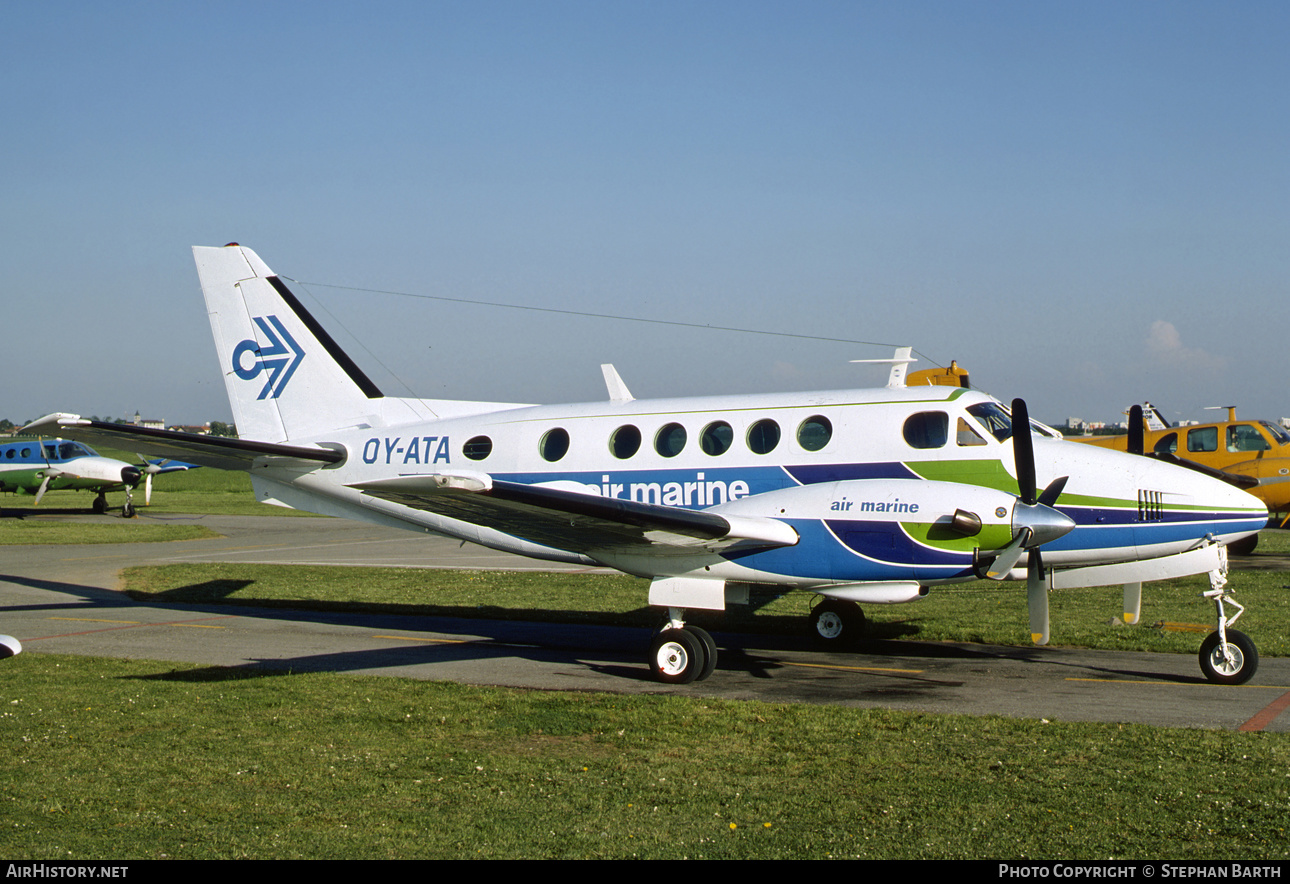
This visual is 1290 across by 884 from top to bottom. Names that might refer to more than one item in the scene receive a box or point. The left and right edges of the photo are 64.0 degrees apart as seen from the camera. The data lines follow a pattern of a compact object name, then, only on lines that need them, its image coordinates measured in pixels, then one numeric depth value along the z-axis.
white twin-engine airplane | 10.55
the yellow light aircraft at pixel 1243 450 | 23.47
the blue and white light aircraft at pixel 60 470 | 41.38
